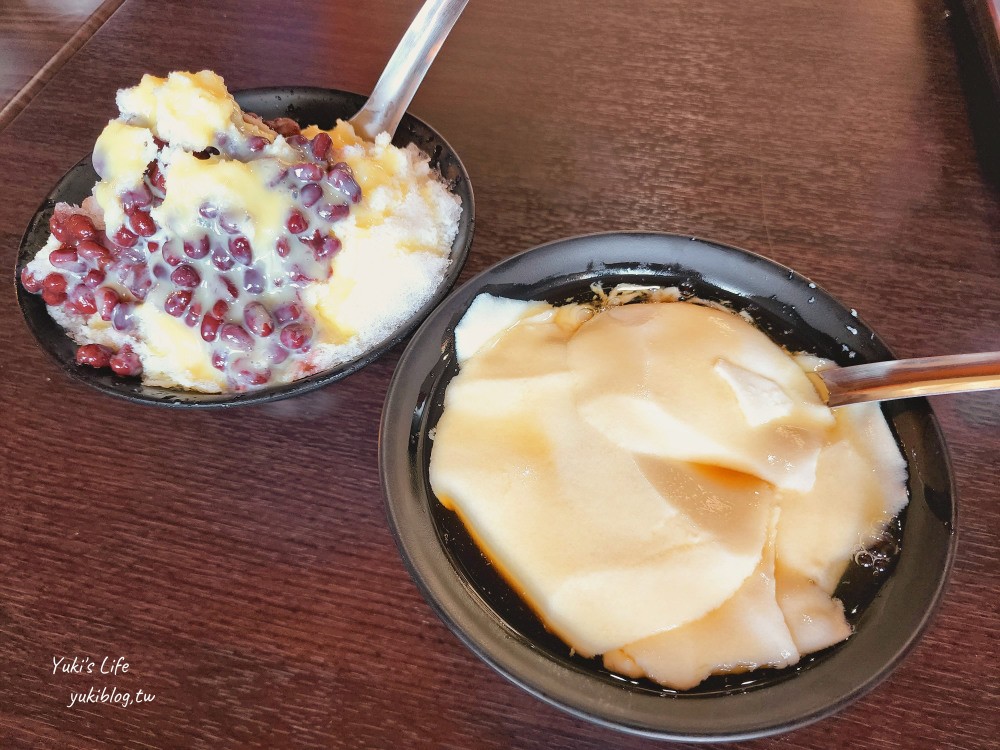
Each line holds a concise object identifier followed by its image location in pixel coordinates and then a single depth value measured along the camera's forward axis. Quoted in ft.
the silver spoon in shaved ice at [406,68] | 1.11
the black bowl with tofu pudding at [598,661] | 0.65
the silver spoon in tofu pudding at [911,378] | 0.80
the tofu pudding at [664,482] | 0.69
